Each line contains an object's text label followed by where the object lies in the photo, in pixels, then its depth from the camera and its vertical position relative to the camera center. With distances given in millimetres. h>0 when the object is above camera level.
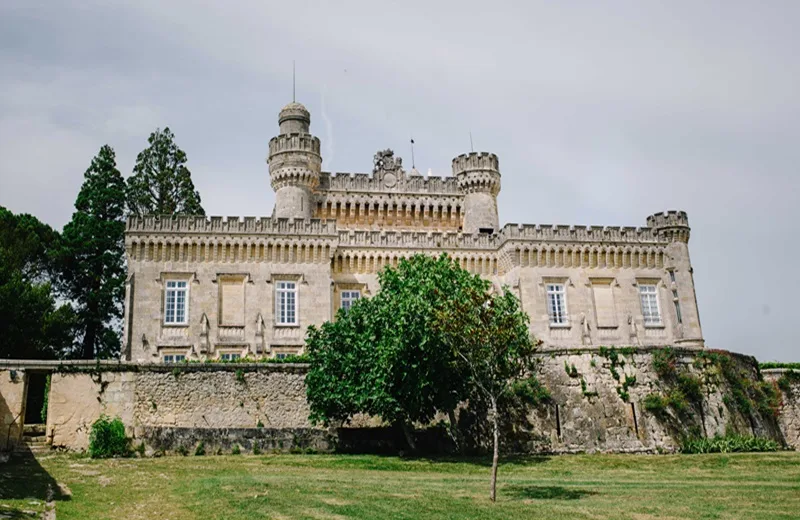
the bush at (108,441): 24625 +330
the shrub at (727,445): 27203 -828
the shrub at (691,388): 28797 +1348
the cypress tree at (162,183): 47500 +16877
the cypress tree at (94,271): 42156 +10146
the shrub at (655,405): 28016 +731
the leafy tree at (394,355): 24656 +2777
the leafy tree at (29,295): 35312 +7597
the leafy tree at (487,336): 19031 +2458
